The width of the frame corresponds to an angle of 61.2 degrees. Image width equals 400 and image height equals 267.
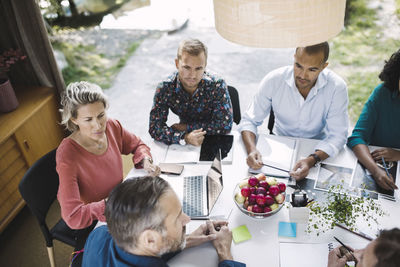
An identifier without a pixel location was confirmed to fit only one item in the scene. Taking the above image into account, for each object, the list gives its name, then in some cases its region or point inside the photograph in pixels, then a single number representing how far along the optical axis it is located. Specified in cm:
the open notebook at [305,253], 141
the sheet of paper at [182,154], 201
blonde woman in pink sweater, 171
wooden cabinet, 259
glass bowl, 155
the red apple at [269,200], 157
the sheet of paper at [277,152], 185
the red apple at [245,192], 160
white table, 144
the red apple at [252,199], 159
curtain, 265
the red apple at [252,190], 161
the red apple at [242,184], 166
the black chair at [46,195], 179
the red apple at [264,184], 162
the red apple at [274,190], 159
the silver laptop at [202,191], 168
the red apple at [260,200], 156
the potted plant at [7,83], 263
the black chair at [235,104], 248
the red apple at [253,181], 163
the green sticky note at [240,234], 152
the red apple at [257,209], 156
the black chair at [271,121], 243
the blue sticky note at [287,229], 153
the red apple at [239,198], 162
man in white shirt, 190
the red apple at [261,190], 159
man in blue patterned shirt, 213
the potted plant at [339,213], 147
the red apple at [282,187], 161
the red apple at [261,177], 165
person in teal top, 188
